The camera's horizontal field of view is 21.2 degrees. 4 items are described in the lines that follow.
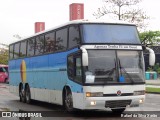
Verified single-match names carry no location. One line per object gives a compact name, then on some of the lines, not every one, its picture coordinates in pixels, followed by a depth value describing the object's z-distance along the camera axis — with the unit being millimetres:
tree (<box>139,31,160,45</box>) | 62731
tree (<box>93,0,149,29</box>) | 40062
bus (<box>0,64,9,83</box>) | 58225
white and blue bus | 13875
